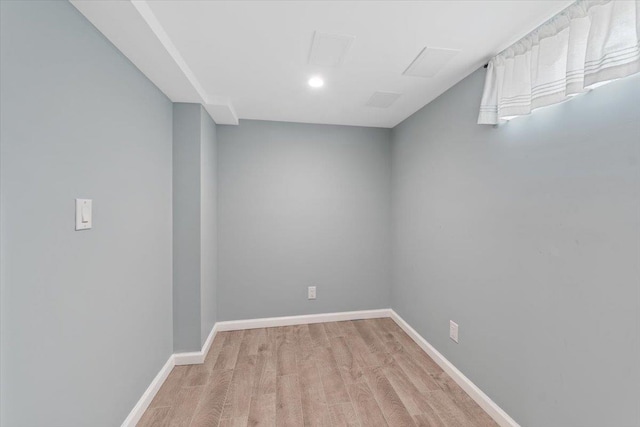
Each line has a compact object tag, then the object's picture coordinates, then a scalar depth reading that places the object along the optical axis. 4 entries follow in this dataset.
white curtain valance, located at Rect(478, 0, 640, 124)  1.02
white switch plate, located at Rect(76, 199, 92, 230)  1.15
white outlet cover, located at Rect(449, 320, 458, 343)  2.00
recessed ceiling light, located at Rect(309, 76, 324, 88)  1.95
